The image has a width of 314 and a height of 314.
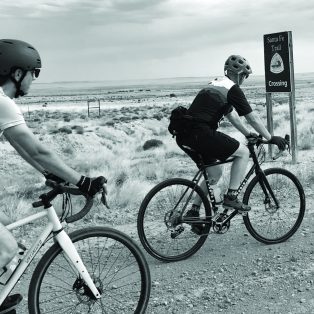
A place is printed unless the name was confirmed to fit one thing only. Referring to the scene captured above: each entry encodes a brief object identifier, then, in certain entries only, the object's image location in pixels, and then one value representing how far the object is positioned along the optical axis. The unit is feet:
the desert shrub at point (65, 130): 91.42
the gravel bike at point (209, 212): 18.08
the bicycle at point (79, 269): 11.11
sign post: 40.47
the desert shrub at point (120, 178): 37.43
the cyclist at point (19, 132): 10.24
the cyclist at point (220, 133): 17.90
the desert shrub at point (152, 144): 69.10
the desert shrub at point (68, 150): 69.83
